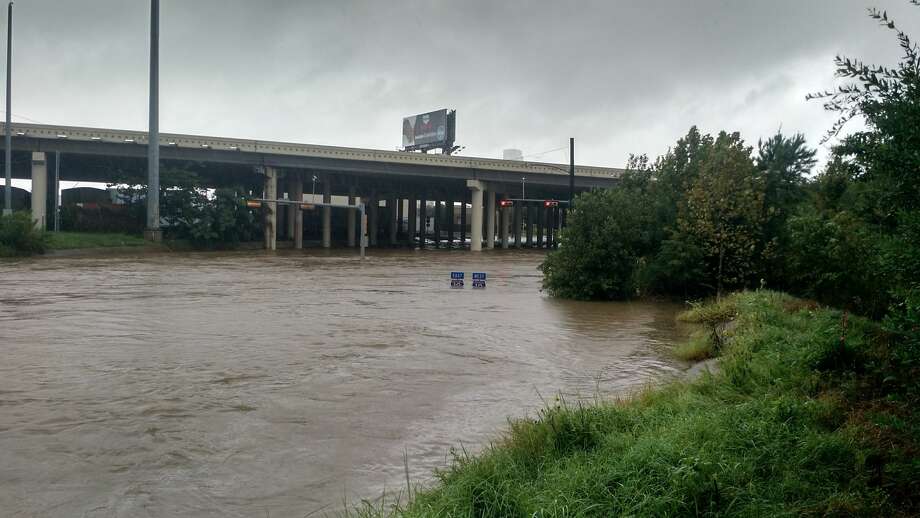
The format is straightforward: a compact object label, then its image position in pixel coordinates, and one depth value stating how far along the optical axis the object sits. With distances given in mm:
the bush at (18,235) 41875
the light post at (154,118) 49344
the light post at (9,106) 44756
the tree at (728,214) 20844
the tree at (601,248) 24328
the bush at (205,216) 60500
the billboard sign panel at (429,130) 89812
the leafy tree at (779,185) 21344
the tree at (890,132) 4691
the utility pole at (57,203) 53972
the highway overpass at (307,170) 56562
